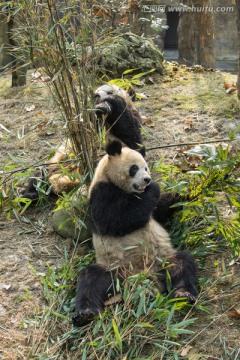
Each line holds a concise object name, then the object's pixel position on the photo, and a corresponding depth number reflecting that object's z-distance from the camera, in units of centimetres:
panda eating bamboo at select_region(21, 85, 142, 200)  536
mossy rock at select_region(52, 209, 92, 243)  488
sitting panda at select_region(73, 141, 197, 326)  423
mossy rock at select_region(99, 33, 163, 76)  770
